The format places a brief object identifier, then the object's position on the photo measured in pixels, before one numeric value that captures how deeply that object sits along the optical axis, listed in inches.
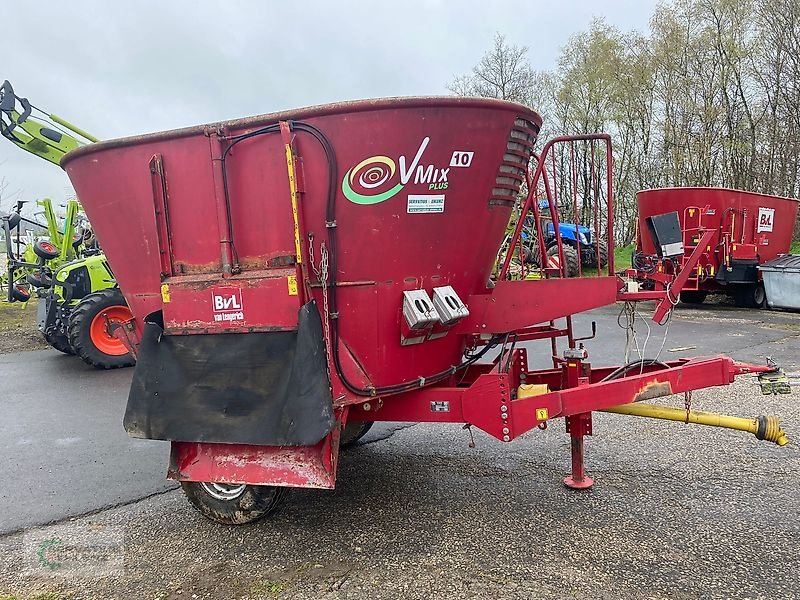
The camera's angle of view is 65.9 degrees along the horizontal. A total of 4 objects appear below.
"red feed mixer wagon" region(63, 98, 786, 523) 117.6
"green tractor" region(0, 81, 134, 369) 341.7
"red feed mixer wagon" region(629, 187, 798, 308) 469.4
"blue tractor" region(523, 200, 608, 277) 571.5
